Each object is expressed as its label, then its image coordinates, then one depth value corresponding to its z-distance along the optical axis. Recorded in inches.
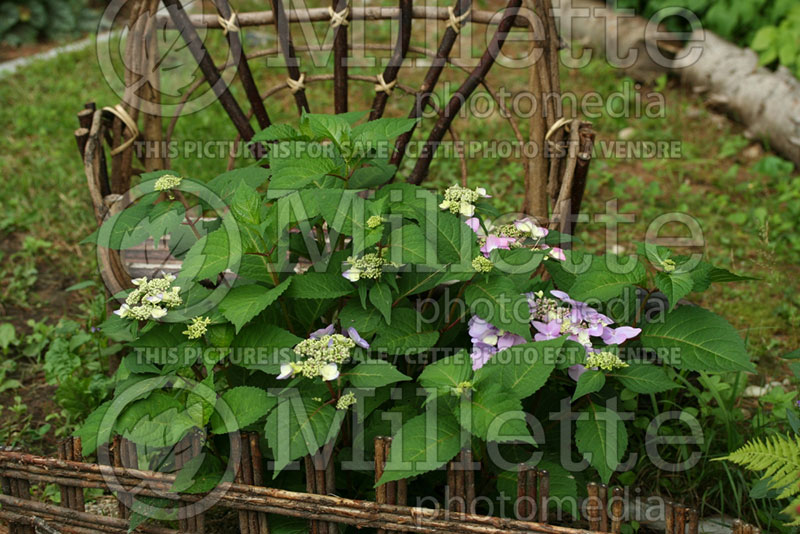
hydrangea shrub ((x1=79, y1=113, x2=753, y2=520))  57.4
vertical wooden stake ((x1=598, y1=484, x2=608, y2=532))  54.6
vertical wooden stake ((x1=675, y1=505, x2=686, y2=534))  53.3
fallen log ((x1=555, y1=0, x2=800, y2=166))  155.3
